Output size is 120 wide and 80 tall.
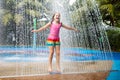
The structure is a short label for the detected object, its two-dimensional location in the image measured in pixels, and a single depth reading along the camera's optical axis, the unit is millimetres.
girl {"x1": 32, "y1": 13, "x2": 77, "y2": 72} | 5789
